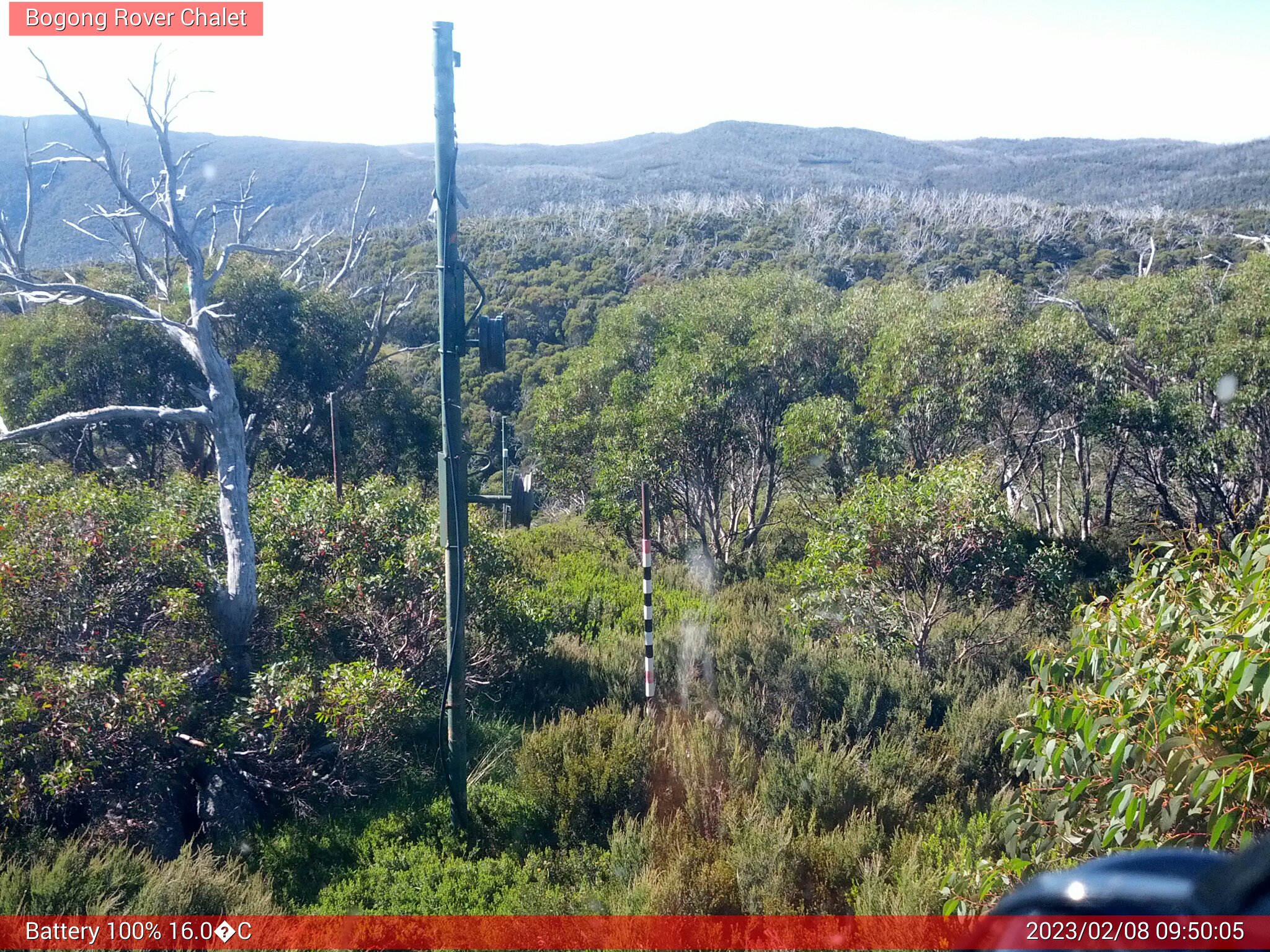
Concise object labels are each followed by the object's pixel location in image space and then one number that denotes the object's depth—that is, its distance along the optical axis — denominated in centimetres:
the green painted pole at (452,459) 536
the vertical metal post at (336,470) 868
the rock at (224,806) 542
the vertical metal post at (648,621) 726
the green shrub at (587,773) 545
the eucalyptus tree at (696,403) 1226
